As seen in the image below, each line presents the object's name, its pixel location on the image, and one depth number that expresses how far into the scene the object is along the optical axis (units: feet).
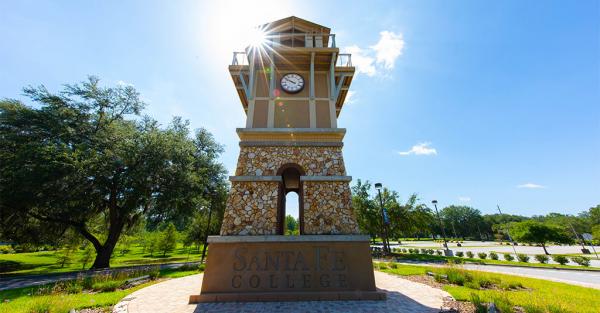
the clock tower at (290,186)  26.21
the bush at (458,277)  33.09
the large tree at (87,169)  49.65
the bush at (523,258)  70.27
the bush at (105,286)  31.22
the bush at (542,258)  66.92
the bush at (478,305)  19.38
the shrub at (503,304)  19.11
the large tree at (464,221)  297.33
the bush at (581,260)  60.54
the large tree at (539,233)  80.43
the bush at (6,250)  134.23
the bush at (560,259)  63.21
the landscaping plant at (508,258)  73.84
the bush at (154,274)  40.35
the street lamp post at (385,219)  72.80
